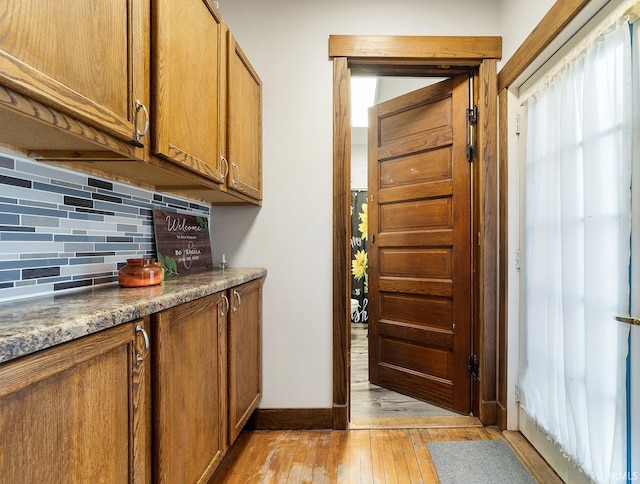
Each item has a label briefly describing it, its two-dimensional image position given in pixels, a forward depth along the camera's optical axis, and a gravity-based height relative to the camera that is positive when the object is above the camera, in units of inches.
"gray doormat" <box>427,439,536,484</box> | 63.7 -43.3
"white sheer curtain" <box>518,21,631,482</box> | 45.9 -1.5
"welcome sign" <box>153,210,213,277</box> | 66.2 +0.3
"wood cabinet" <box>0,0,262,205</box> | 27.7 +16.4
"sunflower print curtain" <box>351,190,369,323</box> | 189.2 -8.7
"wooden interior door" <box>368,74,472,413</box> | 89.5 -0.5
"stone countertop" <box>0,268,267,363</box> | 23.3 -6.1
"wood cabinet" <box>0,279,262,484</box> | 23.8 -14.9
